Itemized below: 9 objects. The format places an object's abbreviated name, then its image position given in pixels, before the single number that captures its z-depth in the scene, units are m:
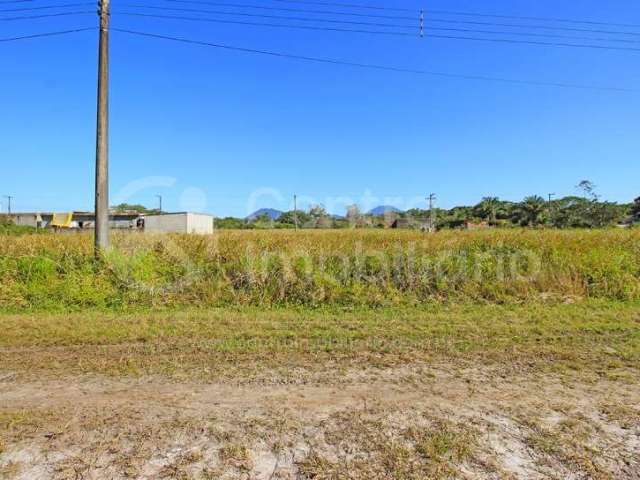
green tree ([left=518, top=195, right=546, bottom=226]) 64.38
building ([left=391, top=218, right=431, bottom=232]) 70.84
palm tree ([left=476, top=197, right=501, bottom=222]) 77.19
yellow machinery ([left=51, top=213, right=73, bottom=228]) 49.44
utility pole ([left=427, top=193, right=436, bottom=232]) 65.88
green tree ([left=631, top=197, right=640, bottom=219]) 64.24
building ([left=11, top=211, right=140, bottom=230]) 51.53
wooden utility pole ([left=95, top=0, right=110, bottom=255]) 8.48
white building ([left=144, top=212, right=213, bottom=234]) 35.09
